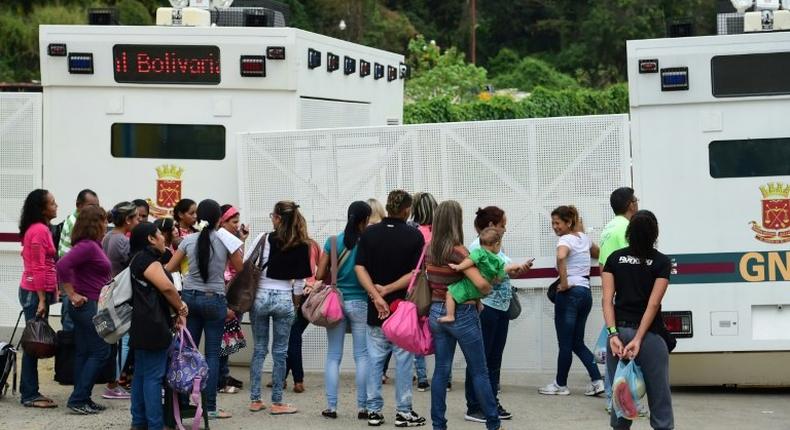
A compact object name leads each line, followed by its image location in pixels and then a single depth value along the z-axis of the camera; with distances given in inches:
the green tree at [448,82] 1670.8
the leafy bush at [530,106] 1112.6
